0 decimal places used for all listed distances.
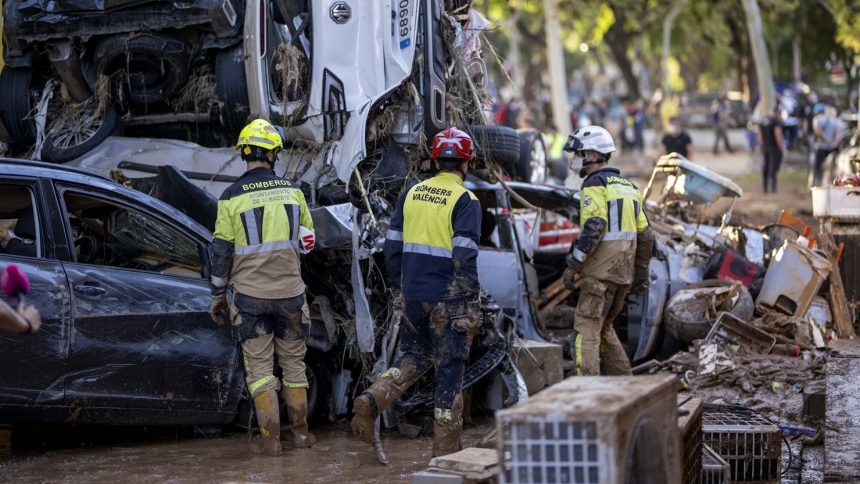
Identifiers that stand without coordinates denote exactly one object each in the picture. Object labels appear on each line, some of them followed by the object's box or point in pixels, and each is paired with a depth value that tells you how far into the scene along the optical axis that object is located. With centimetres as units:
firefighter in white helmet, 1541
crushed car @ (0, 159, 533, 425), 1237
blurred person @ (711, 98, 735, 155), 6912
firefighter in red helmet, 1290
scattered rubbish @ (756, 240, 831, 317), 1945
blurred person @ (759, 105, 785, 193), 4475
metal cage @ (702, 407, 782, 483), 1191
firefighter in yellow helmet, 1316
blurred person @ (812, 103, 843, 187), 4303
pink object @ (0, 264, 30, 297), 912
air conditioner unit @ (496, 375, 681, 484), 816
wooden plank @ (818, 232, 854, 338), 2028
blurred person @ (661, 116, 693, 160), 4297
